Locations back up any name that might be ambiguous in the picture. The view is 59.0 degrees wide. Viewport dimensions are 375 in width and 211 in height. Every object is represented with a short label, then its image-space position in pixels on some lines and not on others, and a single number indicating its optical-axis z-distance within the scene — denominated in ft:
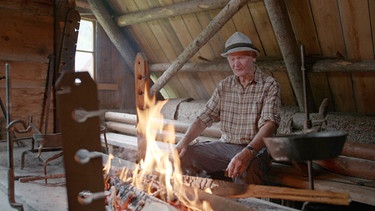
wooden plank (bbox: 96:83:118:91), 19.06
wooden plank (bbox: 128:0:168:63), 16.40
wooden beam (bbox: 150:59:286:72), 12.61
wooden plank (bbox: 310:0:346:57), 10.41
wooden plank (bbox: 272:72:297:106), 13.37
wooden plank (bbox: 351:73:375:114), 11.19
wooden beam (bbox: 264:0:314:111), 10.47
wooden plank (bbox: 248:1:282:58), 11.84
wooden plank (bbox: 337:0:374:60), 9.82
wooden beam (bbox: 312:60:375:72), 10.49
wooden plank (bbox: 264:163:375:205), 7.73
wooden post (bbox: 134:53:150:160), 10.04
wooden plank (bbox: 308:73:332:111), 12.39
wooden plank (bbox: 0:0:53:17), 10.81
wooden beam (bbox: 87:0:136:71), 16.99
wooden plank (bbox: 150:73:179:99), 18.75
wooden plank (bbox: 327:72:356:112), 11.83
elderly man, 8.84
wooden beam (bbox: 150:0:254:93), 11.11
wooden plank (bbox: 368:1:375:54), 9.46
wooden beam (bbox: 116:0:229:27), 12.74
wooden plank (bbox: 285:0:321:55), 10.88
